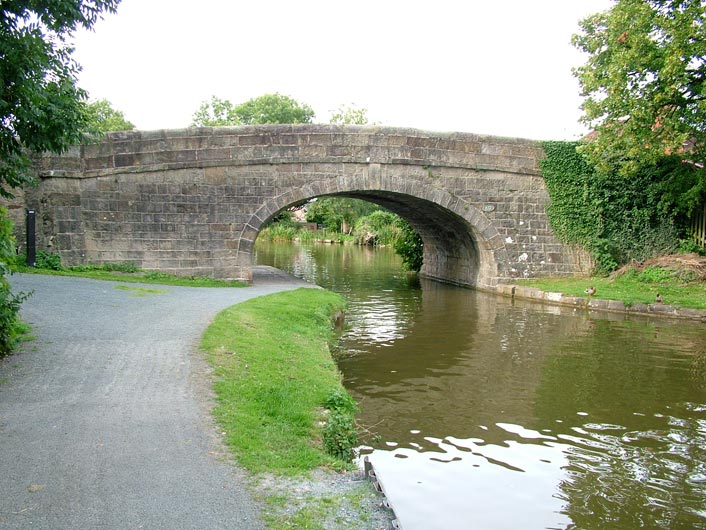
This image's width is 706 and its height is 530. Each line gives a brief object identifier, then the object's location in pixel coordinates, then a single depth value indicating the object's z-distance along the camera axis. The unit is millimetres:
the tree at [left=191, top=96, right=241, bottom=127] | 54406
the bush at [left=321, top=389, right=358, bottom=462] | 4820
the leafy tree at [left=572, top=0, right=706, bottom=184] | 12906
